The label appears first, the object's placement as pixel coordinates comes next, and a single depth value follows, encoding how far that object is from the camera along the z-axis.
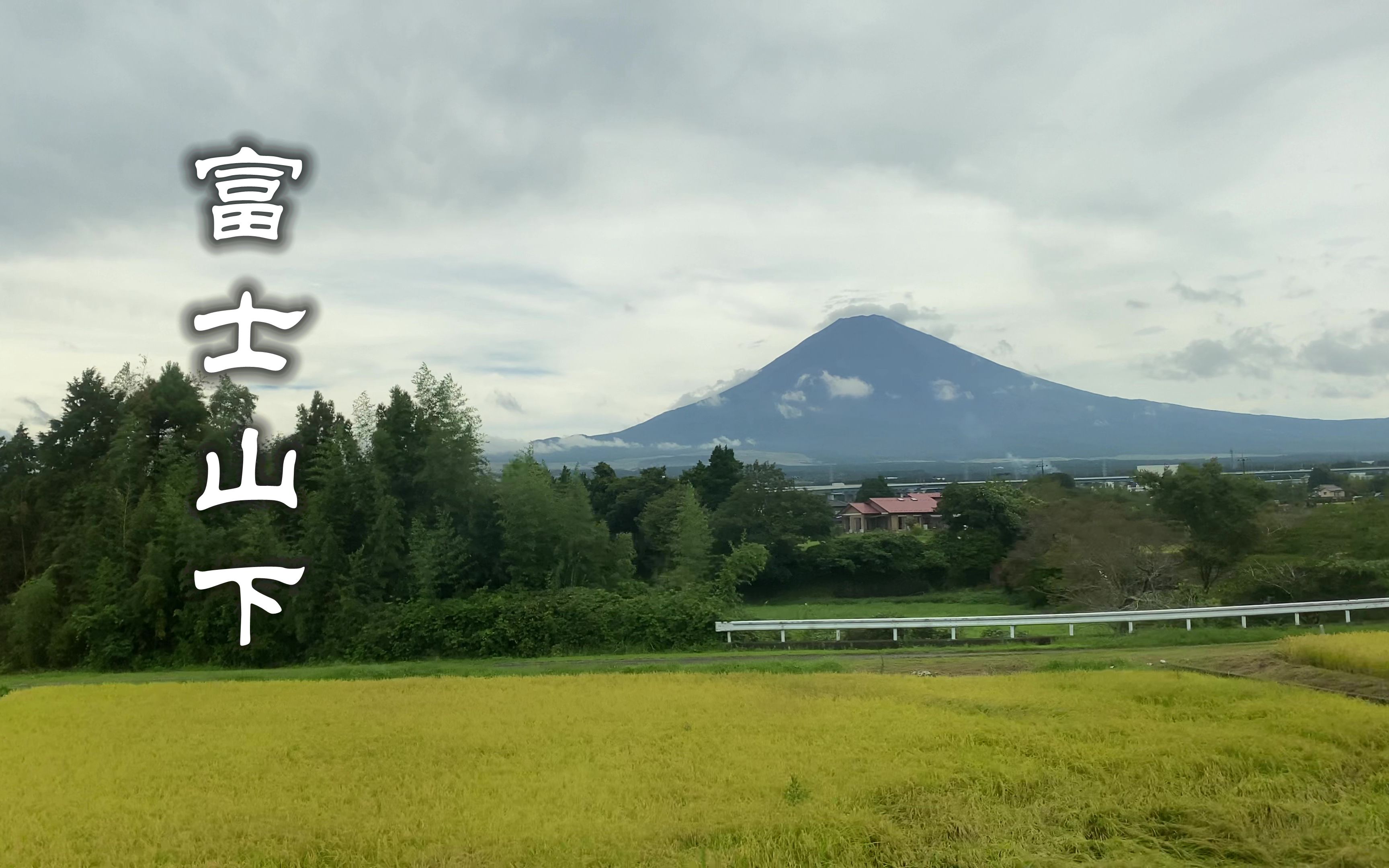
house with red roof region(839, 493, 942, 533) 59.00
